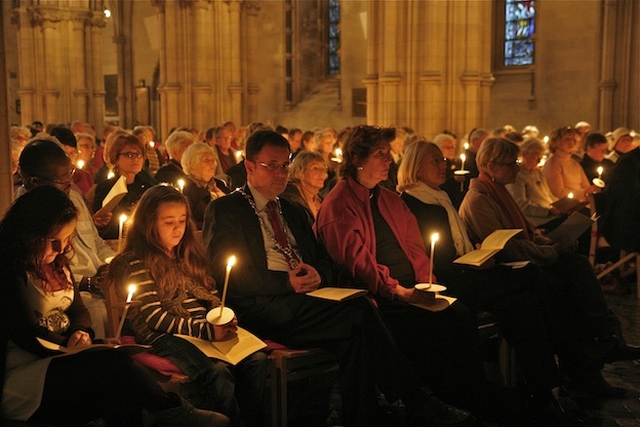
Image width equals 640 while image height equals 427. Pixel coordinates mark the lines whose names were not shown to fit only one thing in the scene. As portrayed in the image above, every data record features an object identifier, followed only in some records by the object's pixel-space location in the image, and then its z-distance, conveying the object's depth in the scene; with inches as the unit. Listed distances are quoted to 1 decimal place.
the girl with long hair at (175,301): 171.9
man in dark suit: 187.8
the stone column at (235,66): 792.9
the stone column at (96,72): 1085.8
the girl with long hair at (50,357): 150.0
